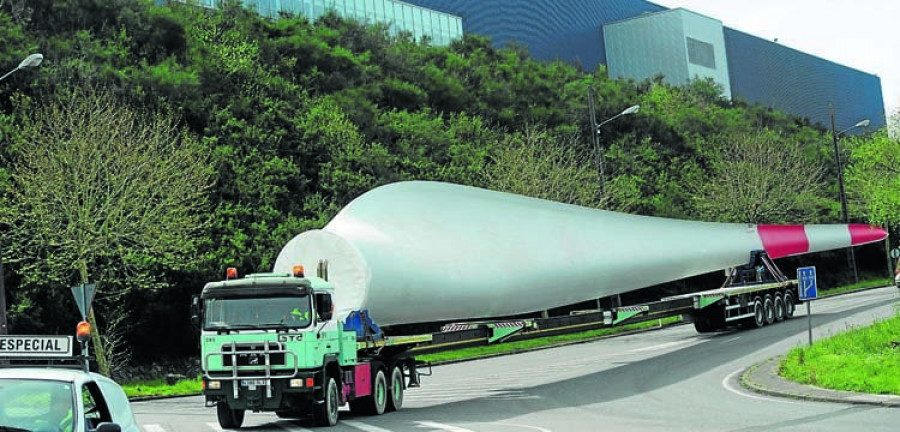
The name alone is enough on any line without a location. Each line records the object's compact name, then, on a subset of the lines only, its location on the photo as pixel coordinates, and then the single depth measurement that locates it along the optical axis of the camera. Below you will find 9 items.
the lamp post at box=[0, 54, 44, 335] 25.20
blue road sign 21.86
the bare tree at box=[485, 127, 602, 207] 47.41
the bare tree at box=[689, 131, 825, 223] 63.16
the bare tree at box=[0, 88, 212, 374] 32.94
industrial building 90.25
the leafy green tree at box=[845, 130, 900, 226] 67.44
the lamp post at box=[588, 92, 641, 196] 43.22
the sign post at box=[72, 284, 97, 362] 22.92
